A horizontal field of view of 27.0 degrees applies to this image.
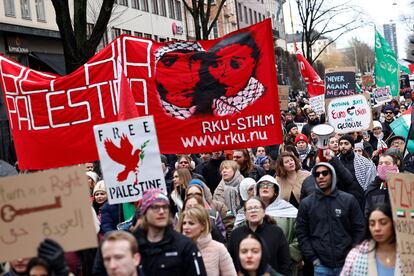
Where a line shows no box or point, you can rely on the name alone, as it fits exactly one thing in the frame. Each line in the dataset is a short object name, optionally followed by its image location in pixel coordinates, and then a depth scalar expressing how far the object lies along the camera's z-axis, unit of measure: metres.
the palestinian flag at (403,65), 35.80
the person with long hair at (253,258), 5.89
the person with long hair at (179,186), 9.71
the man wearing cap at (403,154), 10.45
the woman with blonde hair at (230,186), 10.20
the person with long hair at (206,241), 6.97
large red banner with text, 9.50
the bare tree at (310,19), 49.56
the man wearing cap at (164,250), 6.01
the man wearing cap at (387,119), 18.42
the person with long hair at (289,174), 9.94
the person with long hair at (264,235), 7.51
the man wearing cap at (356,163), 10.92
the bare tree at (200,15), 28.53
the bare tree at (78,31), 14.49
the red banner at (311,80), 22.98
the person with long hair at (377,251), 5.98
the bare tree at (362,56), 139.80
